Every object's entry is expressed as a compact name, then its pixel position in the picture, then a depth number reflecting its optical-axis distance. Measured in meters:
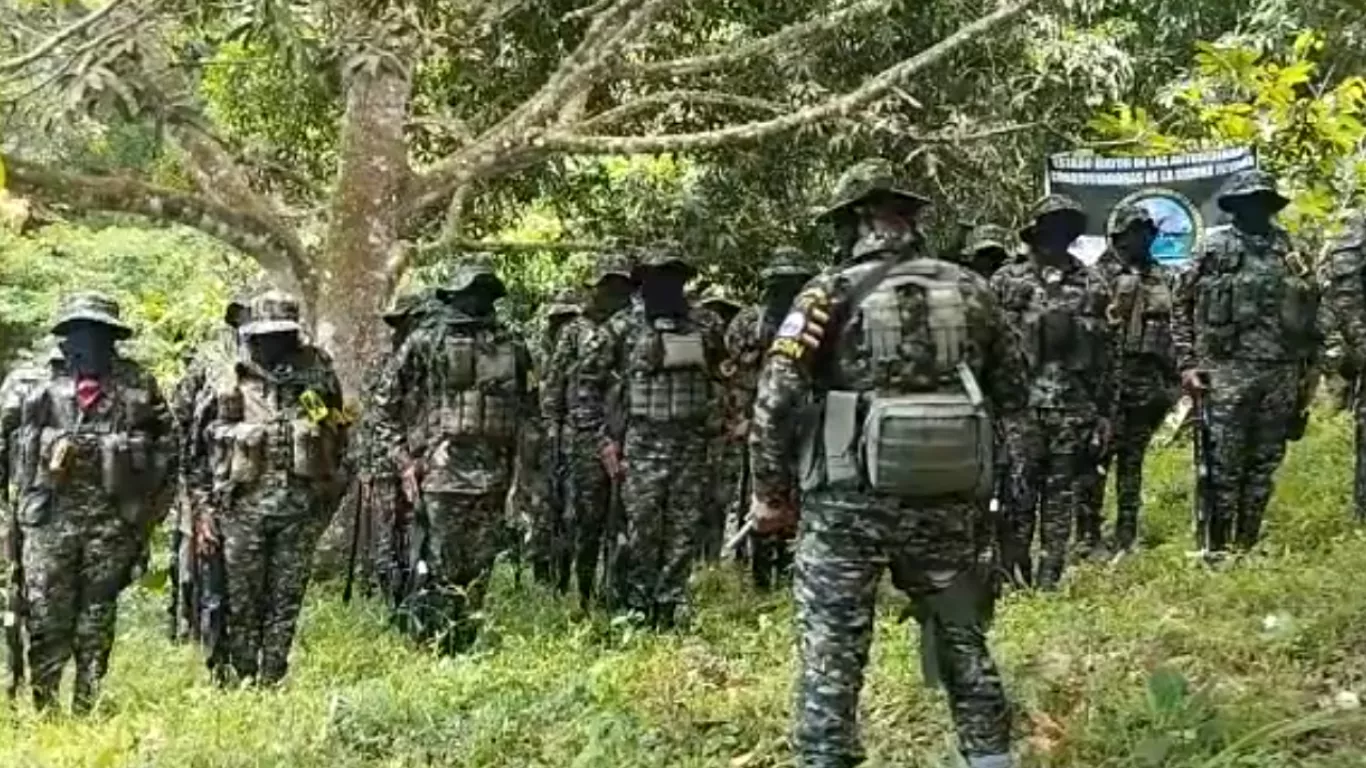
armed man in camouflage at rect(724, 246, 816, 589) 9.31
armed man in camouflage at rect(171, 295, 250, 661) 7.96
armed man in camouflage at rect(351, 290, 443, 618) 9.10
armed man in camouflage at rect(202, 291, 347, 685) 7.80
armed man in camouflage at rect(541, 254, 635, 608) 9.52
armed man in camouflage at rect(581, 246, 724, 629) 8.82
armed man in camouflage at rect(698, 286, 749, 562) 9.73
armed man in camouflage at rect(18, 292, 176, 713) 7.41
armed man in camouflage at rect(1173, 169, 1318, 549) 8.77
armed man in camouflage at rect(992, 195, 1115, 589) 9.02
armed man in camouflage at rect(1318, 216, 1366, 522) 8.91
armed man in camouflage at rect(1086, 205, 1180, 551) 9.62
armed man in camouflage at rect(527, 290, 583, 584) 9.97
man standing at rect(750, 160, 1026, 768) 5.19
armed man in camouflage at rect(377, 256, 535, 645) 8.51
